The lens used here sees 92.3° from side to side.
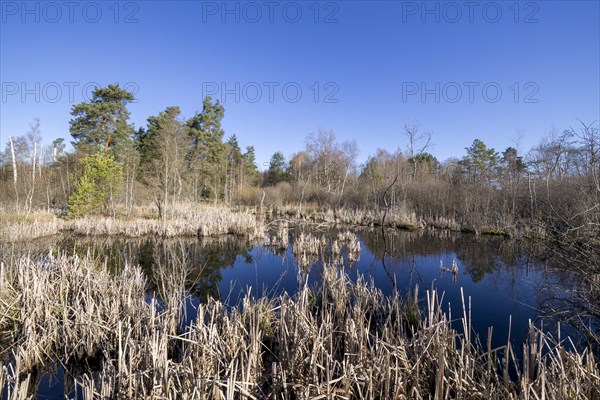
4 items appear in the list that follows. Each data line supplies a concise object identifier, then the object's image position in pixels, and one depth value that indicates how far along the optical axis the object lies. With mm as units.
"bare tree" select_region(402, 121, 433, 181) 15053
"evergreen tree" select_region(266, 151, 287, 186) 42531
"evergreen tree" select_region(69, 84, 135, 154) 24844
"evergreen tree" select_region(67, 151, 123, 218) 16094
